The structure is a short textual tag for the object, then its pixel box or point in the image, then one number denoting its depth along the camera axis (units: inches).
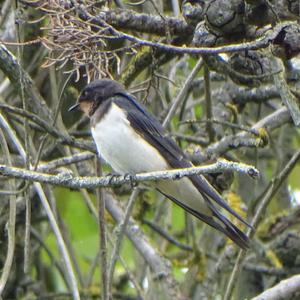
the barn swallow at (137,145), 383.9
